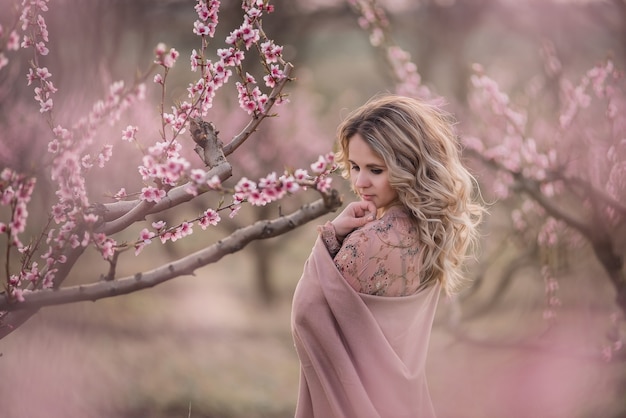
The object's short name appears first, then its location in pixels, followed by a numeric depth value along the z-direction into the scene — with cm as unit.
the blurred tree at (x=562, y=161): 400
